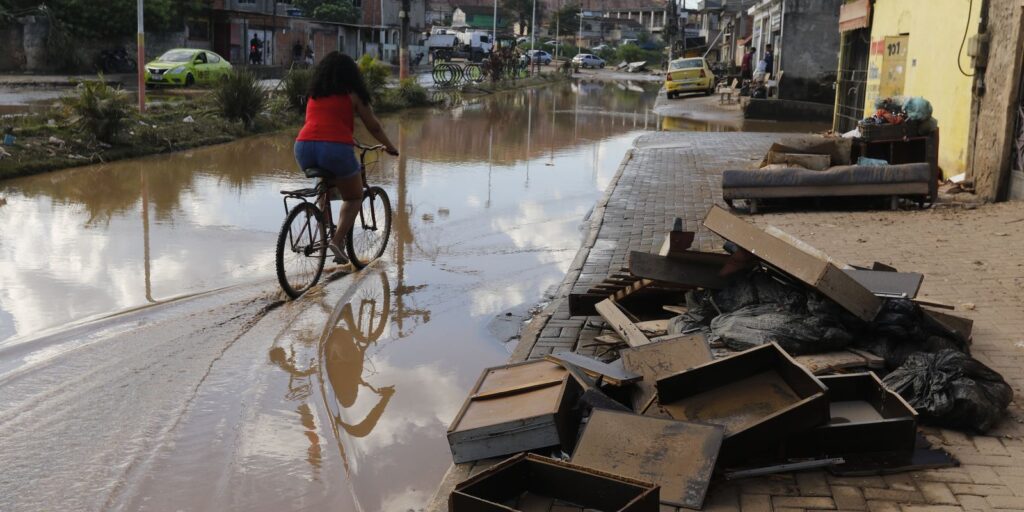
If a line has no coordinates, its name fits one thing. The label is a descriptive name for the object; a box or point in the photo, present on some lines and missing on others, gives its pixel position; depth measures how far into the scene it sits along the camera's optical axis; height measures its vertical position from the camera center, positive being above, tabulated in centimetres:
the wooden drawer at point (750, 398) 400 -131
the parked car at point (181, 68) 2755 +33
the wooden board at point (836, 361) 483 -127
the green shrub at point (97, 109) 1373 -46
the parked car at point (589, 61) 7925 +286
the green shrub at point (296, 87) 2075 -5
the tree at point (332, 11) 6234 +483
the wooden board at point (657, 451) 379 -142
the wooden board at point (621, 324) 543 -131
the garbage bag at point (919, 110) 1148 -1
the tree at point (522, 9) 10519 +908
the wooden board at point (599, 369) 468 -132
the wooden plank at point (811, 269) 503 -85
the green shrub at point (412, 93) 2744 -11
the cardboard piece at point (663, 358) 471 -127
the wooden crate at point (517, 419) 414 -141
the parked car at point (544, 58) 7298 +272
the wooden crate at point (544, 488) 349 -146
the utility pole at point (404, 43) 3181 +153
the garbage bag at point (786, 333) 505 -119
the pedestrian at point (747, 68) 3769 +134
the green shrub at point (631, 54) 8400 +374
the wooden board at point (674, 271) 586 -102
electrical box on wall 1132 +70
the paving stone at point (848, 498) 377 -152
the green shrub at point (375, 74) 2511 +36
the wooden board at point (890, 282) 554 -100
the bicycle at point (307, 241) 698 -114
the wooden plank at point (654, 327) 567 -132
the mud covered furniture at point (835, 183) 1062 -84
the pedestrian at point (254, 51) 4831 +156
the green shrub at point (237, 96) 1784 -26
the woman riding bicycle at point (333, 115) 712 -21
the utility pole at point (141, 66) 1819 +24
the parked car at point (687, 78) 3738 +86
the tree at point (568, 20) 10356 +811
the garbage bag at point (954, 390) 443 -128
